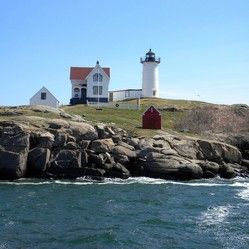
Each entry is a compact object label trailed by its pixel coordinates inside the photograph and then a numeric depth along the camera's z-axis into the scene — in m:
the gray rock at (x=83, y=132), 43.66
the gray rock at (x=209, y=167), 44.30
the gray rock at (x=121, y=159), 42.44
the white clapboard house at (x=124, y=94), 89.93
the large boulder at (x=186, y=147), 44.97
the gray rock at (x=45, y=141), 41.34
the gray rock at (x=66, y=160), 40.81
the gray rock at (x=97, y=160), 41.69
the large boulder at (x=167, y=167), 41.75
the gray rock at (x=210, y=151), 46.97
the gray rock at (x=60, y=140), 41.94
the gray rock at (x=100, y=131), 44.84
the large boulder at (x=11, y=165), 39.72
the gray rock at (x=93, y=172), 40.88
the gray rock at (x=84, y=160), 41.38
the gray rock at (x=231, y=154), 48.19
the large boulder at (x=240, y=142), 54.06
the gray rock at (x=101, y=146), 42.53
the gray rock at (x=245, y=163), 49.53
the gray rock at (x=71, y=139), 42.81
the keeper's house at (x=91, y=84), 78.12
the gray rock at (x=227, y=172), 44.75
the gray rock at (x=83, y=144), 42.50
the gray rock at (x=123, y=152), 42.62
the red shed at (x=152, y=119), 54.03
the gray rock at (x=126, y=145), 43.97
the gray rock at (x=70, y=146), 41.94
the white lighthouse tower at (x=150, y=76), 91.69
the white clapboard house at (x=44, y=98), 67.00
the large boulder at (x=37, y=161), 40.56
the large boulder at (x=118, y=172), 41.28
